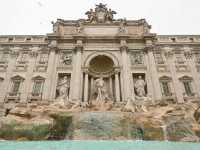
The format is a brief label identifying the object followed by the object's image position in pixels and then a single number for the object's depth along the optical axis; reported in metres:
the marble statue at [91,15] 26.00
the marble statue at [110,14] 26.14
